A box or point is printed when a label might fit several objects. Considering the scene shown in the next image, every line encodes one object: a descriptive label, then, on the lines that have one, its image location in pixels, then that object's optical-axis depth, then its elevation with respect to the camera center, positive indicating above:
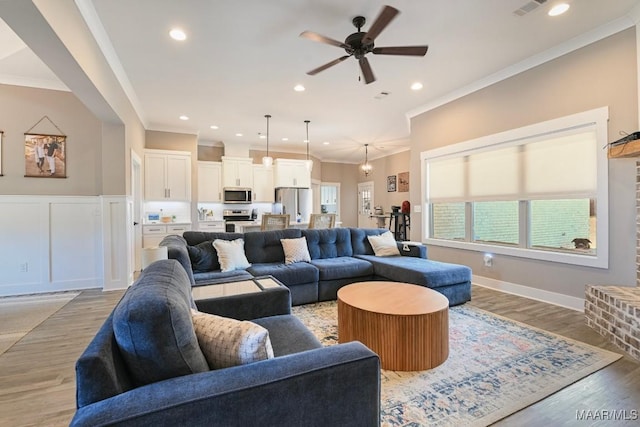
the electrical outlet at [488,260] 4.22 -0.67
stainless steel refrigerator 7.80 +0.30
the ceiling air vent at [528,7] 2.54 +1.82
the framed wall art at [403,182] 8.18 +0.88
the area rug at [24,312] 2.78 -1.10
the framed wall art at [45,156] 4.14 +0.85
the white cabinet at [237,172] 7.33 +1.07
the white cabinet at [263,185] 7.70 +0.78
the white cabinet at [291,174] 7.81 +1.09
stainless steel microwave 7.37 +0.49
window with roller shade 3.24 +0.29
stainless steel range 7.43 -0.04
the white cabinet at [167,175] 6.04 +0.83
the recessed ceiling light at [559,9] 2.63 +1.85
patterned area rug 1.68 -1.10
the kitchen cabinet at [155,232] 5.91 -0.35
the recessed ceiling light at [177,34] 2.92 +1.82
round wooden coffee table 2.08 -0.84
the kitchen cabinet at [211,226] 7.04 -0.28
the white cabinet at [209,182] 7.15 +0.80
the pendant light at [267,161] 6.04 +1.09
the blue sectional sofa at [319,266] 3.31 -0.63
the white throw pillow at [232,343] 1.04 -0.46
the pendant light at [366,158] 7.67 +1.75
